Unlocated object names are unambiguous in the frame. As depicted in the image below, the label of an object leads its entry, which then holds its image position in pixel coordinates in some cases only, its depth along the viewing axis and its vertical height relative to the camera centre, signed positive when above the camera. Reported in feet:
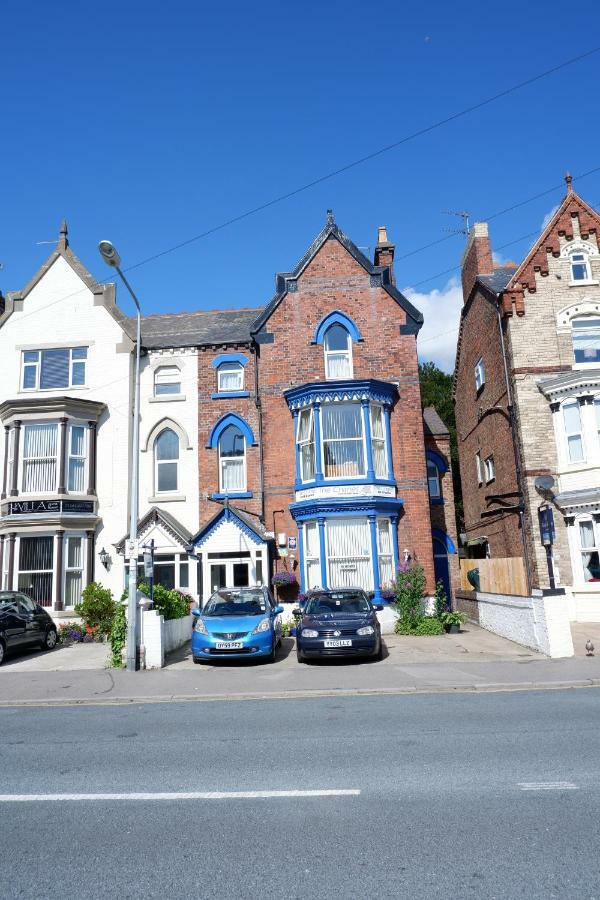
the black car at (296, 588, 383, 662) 44.37 -3.85
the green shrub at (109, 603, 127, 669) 47.26 -3.32
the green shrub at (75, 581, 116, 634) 64.64 -2.00
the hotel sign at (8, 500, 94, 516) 68.18 +8.75
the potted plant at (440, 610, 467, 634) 60.08 -4.66
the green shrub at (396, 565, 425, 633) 60.34 -2.13
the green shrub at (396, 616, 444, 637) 59.00 -4.92
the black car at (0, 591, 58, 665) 51.78 -2.73
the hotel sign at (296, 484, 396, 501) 64.59 +8.51
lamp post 43.70 +0.97
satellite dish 62.13 +8.13
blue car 45.42 -3.48
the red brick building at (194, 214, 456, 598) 64.90 +15.31
